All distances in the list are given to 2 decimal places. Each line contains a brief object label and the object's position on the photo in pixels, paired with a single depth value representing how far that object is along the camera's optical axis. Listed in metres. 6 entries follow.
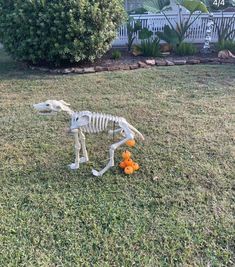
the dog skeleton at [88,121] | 2.59
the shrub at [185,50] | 6.77
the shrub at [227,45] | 6.87
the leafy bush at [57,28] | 5.53
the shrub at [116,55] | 6.62
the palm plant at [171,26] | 6.89
